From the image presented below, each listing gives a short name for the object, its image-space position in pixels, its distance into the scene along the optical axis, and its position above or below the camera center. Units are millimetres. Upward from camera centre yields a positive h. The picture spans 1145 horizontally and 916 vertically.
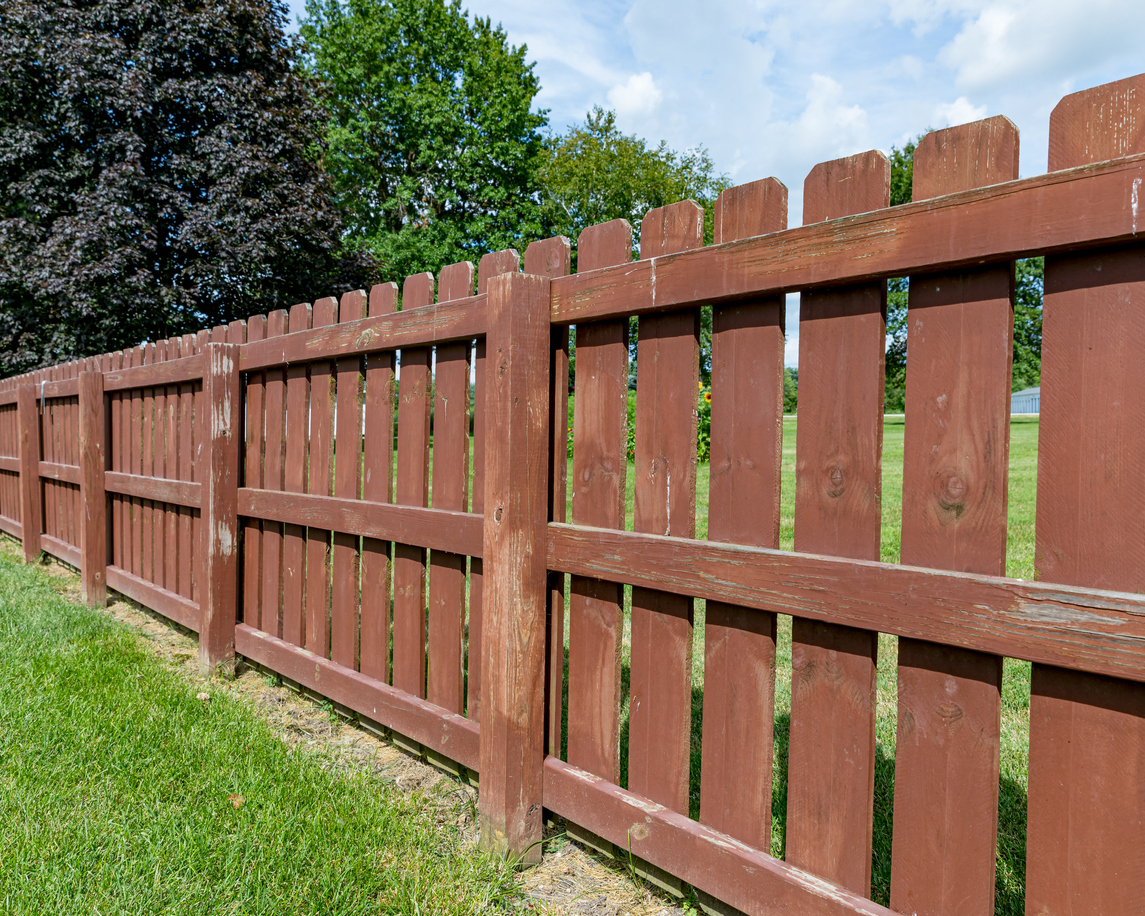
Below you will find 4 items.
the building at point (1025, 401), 58812 +2012
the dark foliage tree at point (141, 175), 14586 +5120
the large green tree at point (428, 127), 25812 +10429
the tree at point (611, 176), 23453 +7978
